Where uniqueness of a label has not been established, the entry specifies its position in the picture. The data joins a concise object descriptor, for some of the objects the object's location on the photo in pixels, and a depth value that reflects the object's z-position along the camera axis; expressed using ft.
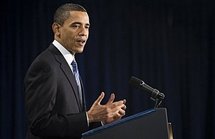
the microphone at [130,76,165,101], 24.54
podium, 23.22
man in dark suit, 24.26
